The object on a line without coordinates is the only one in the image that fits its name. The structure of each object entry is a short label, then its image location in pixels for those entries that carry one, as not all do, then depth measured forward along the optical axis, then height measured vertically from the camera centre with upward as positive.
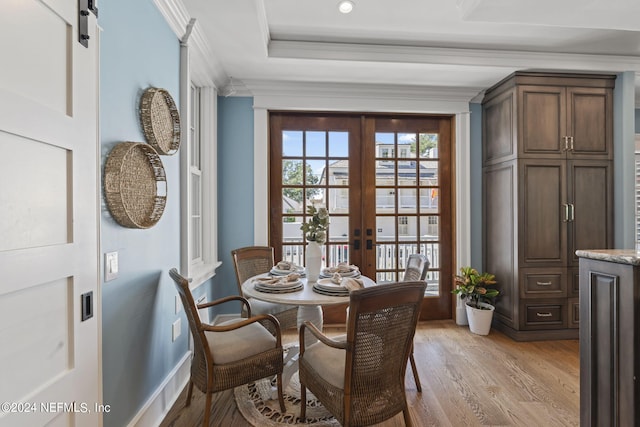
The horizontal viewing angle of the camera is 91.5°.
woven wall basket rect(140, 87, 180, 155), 1.70 +0.55
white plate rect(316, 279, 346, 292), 1.90 -0.45
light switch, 1.36 -0.23
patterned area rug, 1.80 -1.21
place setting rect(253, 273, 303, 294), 1.94 -0.45
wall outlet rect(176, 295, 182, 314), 2.16 -0.64
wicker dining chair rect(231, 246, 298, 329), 2.47 -0.50
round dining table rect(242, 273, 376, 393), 1.80 -0.51
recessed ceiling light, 2.22 +1.50
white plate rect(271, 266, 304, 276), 2.30 -0.44
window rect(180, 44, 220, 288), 2.87 +0.35
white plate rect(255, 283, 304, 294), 1.94 -0.48
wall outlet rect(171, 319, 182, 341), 2.09 -0.80
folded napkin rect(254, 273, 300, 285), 2.01 -0.44
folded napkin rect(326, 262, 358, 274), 2.27 -0.41
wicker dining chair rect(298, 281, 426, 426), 1.36 -0.68
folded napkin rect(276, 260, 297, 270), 2.37 -0.41
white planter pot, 3.09 -1.07
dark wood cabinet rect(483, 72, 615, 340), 2.96 +0.20
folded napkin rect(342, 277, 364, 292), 1.89 -0.44
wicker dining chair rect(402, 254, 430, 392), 2.16 -0.42
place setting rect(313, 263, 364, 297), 1.90 -0.45
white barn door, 0.82 -0.01
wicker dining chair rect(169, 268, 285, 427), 1.62 -0.78
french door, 3.35 +0.25
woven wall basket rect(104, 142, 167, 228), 1.40 +0.15
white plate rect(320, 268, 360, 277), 2.23 -0.44
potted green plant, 3.09 -0.85
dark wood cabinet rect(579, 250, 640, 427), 1.20 -0.53
